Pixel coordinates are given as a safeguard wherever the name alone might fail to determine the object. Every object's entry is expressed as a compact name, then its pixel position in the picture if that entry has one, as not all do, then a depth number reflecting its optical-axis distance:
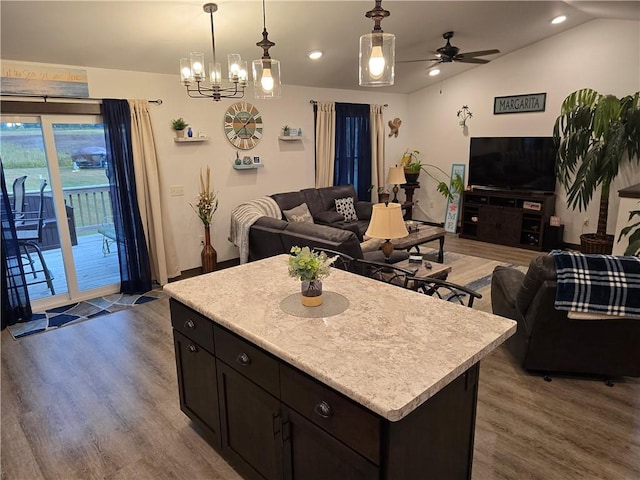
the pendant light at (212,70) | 3.02
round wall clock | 5.50
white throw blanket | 5.06
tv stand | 6.25
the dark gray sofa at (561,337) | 2.69
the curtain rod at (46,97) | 3.83
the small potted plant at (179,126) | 4.93
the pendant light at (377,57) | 1.98
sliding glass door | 4.13
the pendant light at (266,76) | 2.42
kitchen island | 1.36
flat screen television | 6.24
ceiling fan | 5.13
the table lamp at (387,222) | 3.38
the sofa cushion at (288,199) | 5.95
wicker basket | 5.49
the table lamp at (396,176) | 7.11
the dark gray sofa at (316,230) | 3.97
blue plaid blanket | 2.53
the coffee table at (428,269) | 4.01
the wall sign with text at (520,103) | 6.32
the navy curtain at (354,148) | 6.94
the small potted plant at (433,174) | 7.39
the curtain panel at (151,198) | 4.60
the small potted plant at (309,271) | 1.83
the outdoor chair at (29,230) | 4.12
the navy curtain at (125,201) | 4.42
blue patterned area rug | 3.98
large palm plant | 5.04
